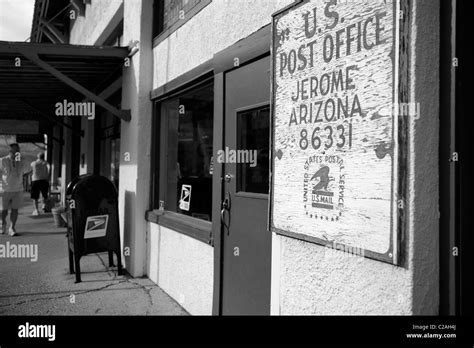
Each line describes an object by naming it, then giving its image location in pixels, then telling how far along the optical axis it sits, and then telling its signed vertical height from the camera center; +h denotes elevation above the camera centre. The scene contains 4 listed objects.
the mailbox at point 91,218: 5.62 -0.57
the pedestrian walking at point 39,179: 12.24 -0.15
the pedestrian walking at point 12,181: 8.59 -0.15
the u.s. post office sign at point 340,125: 1.91 +0.26
